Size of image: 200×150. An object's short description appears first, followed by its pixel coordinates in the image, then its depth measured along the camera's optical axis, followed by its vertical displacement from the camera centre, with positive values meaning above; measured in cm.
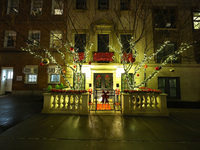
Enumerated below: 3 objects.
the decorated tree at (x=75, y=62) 615 +121
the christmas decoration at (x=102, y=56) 871 +227
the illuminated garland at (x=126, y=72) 612 +72
